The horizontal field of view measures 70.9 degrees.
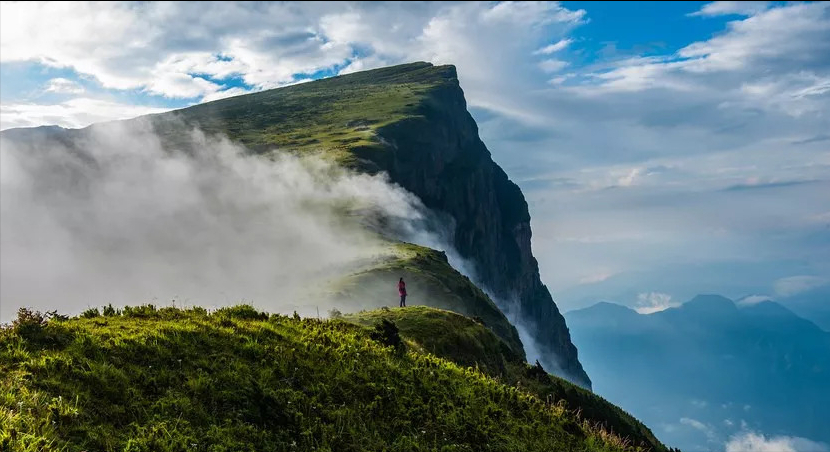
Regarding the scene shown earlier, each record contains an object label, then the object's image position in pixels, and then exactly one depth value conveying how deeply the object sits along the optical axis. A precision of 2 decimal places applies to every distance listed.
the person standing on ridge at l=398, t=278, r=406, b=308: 44.80
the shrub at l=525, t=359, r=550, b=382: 29.09
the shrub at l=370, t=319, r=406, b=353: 17.91
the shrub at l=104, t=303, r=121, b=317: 16.66
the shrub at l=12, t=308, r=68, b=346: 13.17
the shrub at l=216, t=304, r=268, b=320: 18.03
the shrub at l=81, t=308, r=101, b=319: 16.23
